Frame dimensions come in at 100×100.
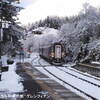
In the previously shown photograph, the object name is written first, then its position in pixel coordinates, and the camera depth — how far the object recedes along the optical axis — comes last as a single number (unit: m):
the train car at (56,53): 30.26
